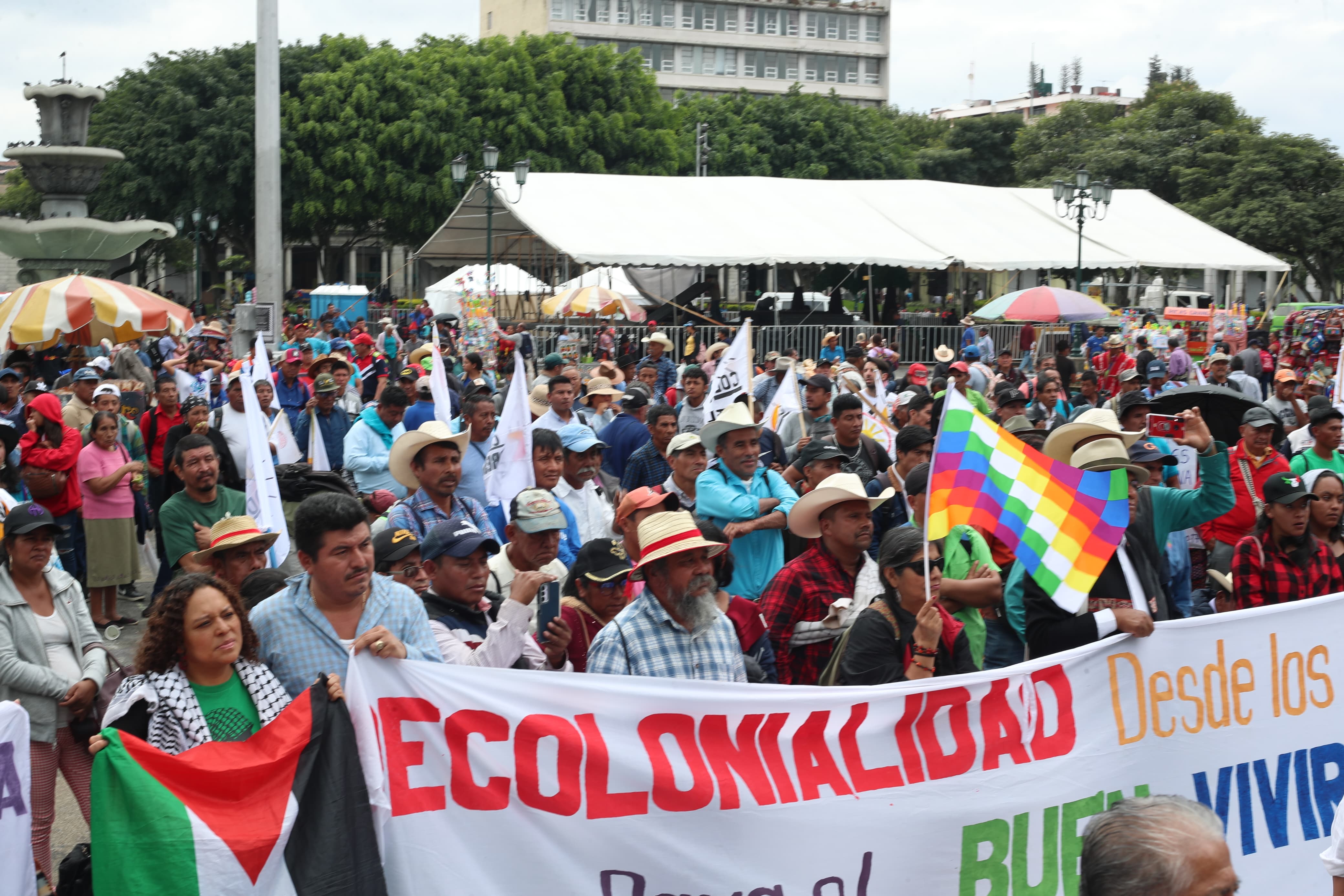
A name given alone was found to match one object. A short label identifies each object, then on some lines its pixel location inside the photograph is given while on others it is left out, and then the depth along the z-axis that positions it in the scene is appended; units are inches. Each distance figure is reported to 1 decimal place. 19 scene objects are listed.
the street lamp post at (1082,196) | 1059.3
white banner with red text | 156.3
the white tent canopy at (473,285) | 1228.5
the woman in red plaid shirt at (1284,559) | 228.8
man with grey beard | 170.2
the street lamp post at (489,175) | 914.7
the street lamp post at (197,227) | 1886.1
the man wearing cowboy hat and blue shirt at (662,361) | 620.1
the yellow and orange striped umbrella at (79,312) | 467.2
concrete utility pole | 772.6
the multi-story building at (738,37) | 3560.5
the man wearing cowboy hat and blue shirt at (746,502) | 260.8
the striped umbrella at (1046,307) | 860.0
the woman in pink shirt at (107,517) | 363.9
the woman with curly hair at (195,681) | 150.4
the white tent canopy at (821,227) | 988.6
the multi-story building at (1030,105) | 5506.9
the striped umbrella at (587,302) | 1058.1
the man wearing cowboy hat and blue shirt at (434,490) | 237.0
